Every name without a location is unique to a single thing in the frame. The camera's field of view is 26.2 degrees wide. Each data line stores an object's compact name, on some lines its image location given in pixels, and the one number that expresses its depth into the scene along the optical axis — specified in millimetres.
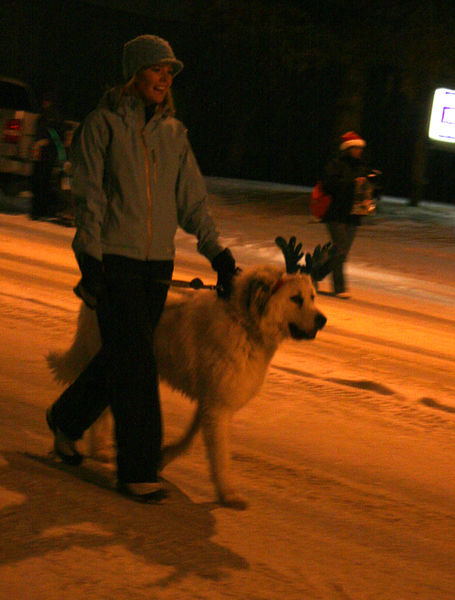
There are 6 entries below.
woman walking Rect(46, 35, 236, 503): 4305
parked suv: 16016
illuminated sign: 21688
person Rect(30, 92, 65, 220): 15633
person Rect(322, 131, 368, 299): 11562
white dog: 4590
